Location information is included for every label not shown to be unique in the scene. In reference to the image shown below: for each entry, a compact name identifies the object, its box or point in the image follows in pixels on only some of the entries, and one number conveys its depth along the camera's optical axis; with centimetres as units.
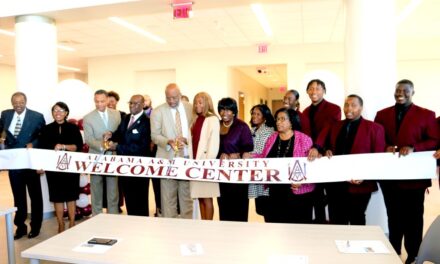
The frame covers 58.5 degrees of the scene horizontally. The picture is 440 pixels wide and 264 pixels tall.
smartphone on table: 212
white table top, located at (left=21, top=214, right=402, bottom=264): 191
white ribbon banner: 330
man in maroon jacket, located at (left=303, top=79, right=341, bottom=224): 387
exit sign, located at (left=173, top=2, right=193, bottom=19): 474
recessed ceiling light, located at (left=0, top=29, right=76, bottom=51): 831
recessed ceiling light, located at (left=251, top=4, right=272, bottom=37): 670
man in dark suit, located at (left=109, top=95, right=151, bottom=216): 423
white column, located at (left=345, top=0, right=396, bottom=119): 399
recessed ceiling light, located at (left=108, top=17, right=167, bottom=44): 741
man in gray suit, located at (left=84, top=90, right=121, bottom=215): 437
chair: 210
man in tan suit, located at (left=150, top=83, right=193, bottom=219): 401
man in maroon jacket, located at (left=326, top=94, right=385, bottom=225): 334
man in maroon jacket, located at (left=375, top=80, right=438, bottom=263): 321
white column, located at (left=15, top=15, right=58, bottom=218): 519
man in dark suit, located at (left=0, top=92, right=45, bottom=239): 437
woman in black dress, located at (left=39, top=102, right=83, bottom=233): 429
